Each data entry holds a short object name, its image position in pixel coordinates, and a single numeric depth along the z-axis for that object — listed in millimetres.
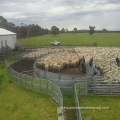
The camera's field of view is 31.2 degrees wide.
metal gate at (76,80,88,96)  17250
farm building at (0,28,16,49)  40688
